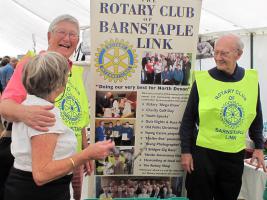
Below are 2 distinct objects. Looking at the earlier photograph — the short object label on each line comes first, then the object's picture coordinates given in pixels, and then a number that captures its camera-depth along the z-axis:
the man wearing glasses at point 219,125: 2.42
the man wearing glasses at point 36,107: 1.45
